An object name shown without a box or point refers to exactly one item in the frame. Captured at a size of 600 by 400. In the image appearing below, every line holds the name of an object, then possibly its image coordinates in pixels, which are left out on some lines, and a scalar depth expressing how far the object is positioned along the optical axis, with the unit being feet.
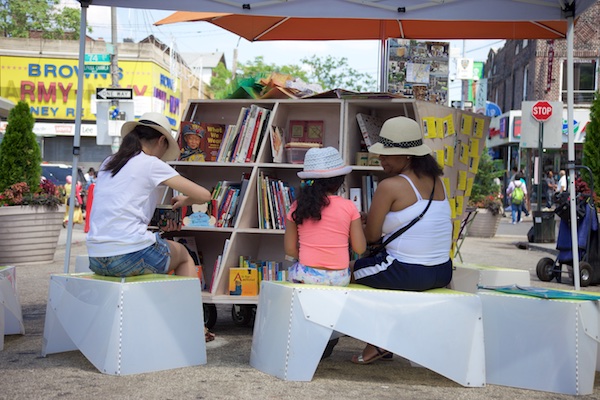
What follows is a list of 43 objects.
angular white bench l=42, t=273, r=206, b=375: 16.25
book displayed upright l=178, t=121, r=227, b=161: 23.18
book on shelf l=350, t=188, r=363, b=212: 22.13
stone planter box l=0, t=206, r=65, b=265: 38.50
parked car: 89.51
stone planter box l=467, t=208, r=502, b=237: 71.56
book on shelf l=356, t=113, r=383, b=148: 22.62
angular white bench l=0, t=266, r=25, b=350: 19.63
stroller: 36.47
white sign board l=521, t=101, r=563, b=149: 65.98
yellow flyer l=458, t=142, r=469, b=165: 23.92
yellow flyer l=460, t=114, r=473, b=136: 23.93
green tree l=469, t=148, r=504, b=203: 82.50
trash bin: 62.44
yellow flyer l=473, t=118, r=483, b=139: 24.78
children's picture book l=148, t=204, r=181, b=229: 20.01
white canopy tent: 21.13
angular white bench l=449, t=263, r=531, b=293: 22.58
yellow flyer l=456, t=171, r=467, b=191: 23.88
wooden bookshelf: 21.94
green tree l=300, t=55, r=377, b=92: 169.68
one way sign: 51.26
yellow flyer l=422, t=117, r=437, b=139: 21.41
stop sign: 69.97
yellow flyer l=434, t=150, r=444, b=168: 21.91
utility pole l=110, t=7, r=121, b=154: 76.63
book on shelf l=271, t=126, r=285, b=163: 22.80
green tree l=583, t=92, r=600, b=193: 53.06
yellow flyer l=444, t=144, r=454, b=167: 22.65
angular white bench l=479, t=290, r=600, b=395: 15.76
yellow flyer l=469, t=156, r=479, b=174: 24.80
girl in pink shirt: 17.11
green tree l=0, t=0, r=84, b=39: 153.07
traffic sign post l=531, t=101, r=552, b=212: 64.80
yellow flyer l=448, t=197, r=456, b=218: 23.20
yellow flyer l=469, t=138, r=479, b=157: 24.64
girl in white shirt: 17.34
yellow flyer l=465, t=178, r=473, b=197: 24.43
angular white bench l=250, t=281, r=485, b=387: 15.87
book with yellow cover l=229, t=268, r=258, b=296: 21.73
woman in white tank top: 16.92
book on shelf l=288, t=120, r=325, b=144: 23.66
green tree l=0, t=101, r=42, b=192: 40.84
